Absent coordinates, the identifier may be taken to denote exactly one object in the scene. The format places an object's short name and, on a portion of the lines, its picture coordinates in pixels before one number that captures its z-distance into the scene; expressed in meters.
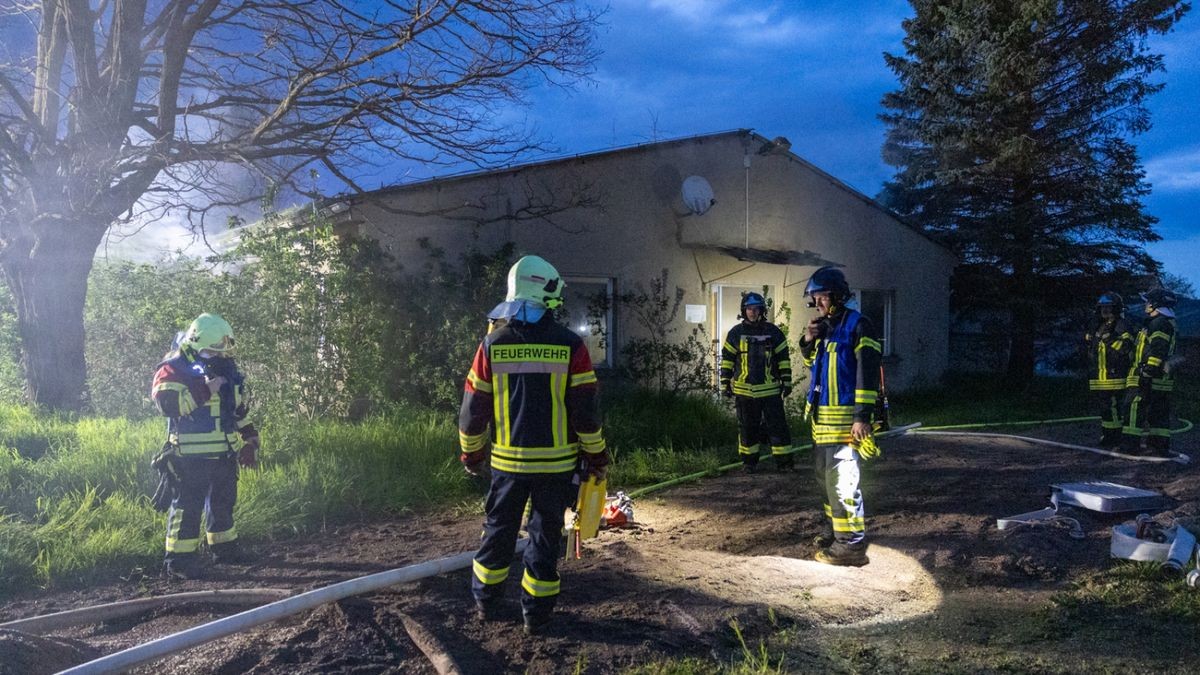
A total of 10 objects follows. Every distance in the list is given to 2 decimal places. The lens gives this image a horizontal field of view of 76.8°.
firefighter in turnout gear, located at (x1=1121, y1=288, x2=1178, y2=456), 8.61
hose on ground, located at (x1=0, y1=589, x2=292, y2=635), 3.91
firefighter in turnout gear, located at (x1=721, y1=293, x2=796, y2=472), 8.02
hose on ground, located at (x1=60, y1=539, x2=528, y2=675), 3.14
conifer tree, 15.63
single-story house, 9.77
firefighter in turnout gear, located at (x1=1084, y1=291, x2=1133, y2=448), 9.16
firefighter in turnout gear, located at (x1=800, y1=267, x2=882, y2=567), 4.89
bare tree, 8.38
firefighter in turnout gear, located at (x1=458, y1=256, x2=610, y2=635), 3.78
